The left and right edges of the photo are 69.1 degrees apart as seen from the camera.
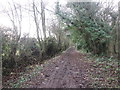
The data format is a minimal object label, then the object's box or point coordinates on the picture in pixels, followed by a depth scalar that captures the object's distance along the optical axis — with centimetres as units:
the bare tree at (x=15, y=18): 572
